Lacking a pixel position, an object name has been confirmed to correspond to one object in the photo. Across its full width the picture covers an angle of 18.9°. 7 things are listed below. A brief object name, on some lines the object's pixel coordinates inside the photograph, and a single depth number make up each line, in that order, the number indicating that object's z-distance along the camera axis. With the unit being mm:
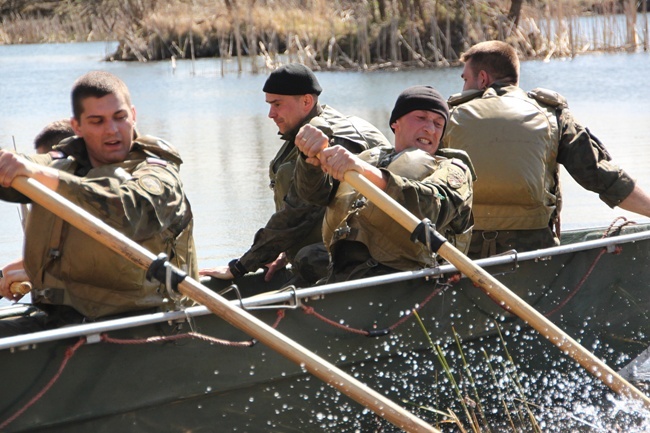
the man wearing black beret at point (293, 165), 10134
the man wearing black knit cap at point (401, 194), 8524
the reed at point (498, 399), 9300
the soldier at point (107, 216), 7543
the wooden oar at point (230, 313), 6931
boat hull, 7528
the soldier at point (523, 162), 10624
